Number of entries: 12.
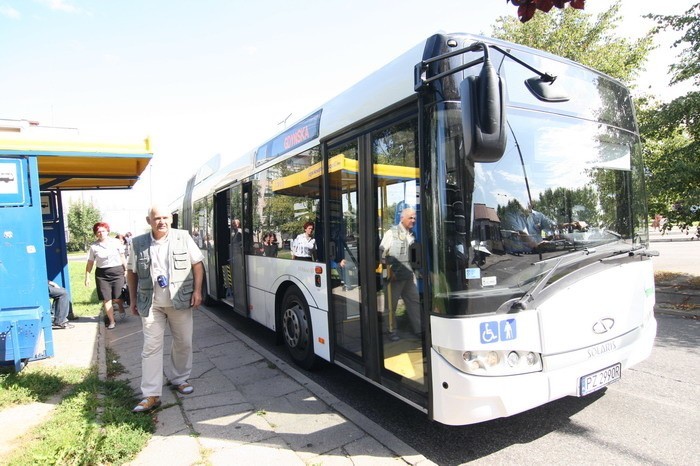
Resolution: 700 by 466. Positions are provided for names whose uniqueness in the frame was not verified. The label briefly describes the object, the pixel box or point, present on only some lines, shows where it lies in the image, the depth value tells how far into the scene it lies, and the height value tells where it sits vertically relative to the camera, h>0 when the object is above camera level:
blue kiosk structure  4.61 -0.06
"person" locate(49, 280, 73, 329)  7.60 -1.34
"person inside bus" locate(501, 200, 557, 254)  2.98 -0.10
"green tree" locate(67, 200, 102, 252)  50.03 +0.93
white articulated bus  2.79 -0.11
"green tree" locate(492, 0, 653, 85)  12.49 +5.42
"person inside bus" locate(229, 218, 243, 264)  7.05 -0.26
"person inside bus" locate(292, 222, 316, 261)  4.72 -0.25
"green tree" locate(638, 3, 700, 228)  8.16 +1.51
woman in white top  7.97 -0.67
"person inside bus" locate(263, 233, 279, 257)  5.73 -0.29
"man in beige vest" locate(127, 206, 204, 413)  4.18 -0.57
